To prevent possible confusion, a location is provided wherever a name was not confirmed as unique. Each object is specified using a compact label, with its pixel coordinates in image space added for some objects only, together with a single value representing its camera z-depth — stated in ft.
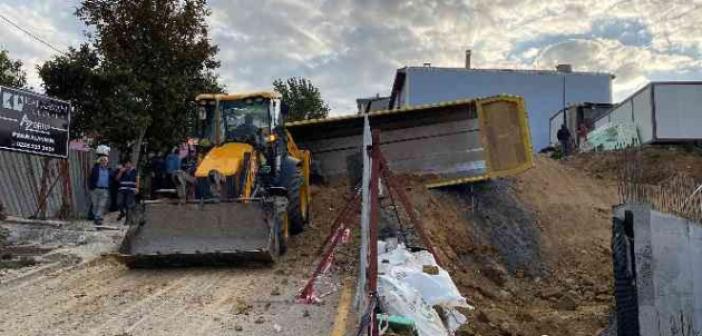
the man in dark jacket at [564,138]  87.45
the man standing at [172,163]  49.84
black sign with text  42.39
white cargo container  66.85
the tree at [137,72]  60.39
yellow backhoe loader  31.32
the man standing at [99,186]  44.96
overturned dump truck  46.88
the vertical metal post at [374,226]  21.95
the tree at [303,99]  140.87
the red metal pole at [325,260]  26.14
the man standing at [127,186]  47.14
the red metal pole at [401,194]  27.61
